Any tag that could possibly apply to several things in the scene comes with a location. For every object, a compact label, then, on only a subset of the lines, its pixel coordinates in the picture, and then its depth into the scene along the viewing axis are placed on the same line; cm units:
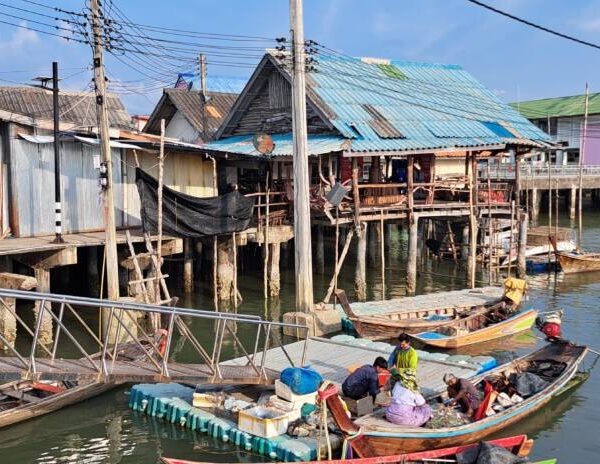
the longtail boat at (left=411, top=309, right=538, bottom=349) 1596
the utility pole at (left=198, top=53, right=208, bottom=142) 3044
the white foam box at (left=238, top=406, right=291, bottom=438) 998
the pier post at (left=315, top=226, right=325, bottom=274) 2532
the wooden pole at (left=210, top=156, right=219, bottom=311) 1950
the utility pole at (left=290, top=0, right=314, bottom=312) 1588
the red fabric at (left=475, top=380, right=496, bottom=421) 1056
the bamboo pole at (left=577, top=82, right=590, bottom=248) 3436
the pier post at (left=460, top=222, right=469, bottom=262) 2860
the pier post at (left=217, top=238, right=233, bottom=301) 2106
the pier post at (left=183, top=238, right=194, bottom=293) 2147
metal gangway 920
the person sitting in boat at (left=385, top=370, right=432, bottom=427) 982
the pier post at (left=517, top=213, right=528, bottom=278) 2444
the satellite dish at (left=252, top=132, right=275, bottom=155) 1991
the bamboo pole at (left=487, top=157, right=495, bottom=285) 2327
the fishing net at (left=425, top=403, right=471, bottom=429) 998
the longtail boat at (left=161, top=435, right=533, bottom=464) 866
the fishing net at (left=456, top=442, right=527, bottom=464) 884
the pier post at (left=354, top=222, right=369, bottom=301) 2138
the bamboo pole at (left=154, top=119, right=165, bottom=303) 1619
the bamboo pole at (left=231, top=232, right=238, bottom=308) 2009
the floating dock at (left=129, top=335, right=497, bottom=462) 987
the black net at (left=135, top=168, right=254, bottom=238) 1792
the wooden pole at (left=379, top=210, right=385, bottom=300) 2080
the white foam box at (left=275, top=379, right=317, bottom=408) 1036
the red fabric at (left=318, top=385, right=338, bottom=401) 886
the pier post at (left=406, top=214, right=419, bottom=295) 2181
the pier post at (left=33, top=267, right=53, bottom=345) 1593
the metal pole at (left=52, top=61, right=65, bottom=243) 1692
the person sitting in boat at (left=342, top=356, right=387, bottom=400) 1069
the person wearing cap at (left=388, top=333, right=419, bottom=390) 1067
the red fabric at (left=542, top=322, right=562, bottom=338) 1432
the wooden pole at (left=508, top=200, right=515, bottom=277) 2430
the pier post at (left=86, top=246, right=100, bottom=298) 1956
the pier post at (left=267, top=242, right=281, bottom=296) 2141
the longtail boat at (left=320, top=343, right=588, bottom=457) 901
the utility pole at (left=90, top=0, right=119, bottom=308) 1446
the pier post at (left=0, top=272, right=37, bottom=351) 1458
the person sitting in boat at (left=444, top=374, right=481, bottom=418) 1067
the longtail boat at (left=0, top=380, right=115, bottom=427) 1128
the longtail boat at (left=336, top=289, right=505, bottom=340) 1614
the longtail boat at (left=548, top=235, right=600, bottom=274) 2614
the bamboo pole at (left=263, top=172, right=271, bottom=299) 2044
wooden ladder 1600
